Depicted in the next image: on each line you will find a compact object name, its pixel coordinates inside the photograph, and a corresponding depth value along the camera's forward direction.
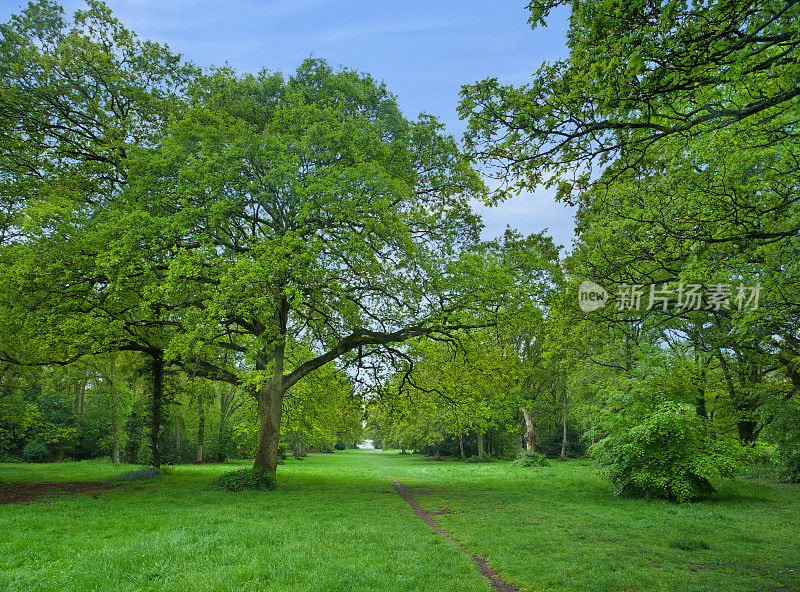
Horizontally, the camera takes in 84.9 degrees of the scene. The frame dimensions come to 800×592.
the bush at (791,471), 18.03
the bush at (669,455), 13.33
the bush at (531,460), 28.30
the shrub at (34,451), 31.70
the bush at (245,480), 16.47
